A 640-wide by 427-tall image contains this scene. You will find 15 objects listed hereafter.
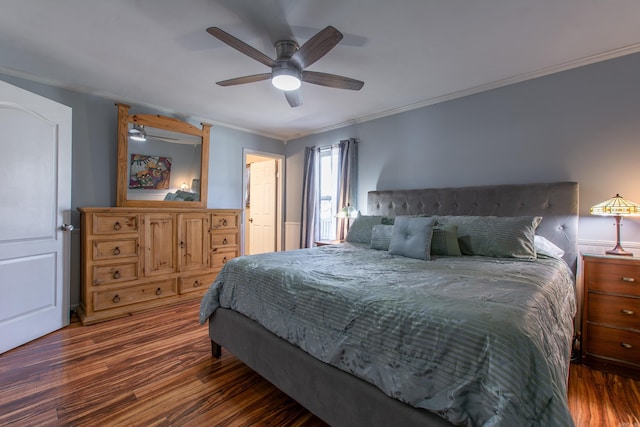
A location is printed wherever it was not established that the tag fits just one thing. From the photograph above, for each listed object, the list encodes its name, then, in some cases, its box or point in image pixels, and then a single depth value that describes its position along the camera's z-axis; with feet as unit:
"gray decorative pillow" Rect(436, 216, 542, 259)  7.36
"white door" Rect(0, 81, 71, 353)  7.45
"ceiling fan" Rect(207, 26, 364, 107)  5.77
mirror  10.77
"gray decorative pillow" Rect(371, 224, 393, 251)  8.93
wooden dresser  9.21
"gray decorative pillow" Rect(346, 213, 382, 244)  10.37
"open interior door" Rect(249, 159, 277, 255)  17.37
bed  3.01
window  14.55
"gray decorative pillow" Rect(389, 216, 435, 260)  7.46
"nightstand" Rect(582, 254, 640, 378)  6.47
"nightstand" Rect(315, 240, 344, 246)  12.36
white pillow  7.60
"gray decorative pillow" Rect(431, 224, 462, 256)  7.87
